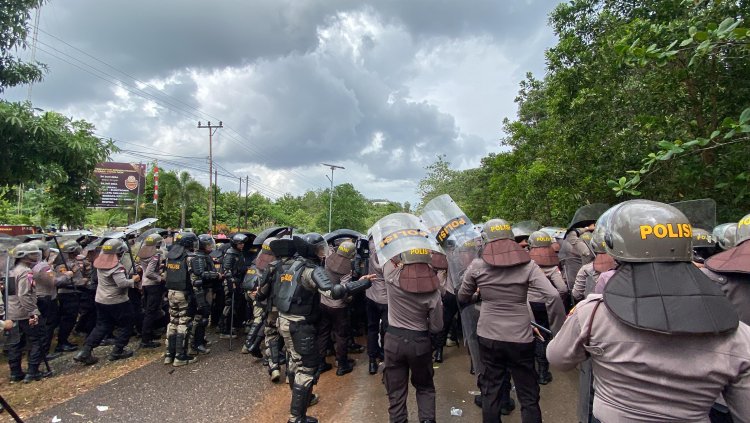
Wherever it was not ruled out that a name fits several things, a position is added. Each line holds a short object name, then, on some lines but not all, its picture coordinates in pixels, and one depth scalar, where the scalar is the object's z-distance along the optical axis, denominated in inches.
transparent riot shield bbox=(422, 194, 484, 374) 170.2
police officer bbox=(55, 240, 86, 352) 277.4
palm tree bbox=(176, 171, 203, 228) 1368.1
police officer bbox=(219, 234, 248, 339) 306.5
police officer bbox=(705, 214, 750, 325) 102.0
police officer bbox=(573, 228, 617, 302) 164.9
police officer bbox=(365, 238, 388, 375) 228.5
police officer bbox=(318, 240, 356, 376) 230.8
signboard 1514.5
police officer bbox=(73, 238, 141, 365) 257.0
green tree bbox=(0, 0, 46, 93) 229.0
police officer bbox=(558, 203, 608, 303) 235.1
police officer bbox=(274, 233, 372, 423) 166.2
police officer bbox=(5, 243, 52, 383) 217.5
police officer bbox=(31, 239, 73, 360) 247.4
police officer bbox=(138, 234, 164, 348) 283.9
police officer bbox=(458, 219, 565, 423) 142.3
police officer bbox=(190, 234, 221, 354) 261.3
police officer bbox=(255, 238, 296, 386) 199.6
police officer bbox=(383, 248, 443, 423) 146.3
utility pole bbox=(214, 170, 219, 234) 1577.3
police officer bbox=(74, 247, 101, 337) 296.0
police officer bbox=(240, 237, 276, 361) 255.1
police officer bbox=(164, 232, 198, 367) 251.1
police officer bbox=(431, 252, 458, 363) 232.4
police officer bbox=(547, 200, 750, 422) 60.8
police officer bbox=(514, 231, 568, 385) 206.2
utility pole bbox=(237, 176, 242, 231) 1604.6
